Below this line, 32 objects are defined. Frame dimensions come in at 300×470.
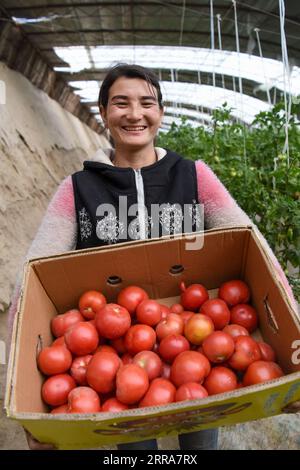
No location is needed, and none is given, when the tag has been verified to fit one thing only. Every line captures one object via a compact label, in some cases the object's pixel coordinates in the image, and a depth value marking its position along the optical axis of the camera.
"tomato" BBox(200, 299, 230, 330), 1.27
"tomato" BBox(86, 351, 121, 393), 1.08
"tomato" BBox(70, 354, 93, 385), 1.16
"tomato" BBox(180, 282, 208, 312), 1.33
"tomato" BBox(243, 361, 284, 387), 1.00
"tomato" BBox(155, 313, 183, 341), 1.24
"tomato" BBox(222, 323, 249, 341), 1.21
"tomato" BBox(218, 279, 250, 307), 1.31
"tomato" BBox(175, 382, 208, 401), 0.97
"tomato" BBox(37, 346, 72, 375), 1.11
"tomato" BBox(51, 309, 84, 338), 1.27
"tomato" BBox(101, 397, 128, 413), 1.03
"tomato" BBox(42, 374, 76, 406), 1.08
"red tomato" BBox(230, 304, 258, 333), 1.28
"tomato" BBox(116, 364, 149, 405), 1.02
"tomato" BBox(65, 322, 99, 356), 1.16
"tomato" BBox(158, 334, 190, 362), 1.17
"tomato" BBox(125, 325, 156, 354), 1.19
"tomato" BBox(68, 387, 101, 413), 1.00
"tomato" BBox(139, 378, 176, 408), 1.00
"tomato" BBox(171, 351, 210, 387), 1.04
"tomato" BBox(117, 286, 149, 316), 1.28
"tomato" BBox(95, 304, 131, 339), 1.20
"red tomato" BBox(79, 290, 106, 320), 1.28
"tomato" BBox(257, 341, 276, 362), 1.13
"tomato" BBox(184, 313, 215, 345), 1.20
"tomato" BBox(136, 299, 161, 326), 1.26
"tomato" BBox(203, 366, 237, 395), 1.05
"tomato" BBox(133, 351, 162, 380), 1.12
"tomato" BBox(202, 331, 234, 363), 1.11
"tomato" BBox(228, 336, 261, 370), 1.10
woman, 1.39
